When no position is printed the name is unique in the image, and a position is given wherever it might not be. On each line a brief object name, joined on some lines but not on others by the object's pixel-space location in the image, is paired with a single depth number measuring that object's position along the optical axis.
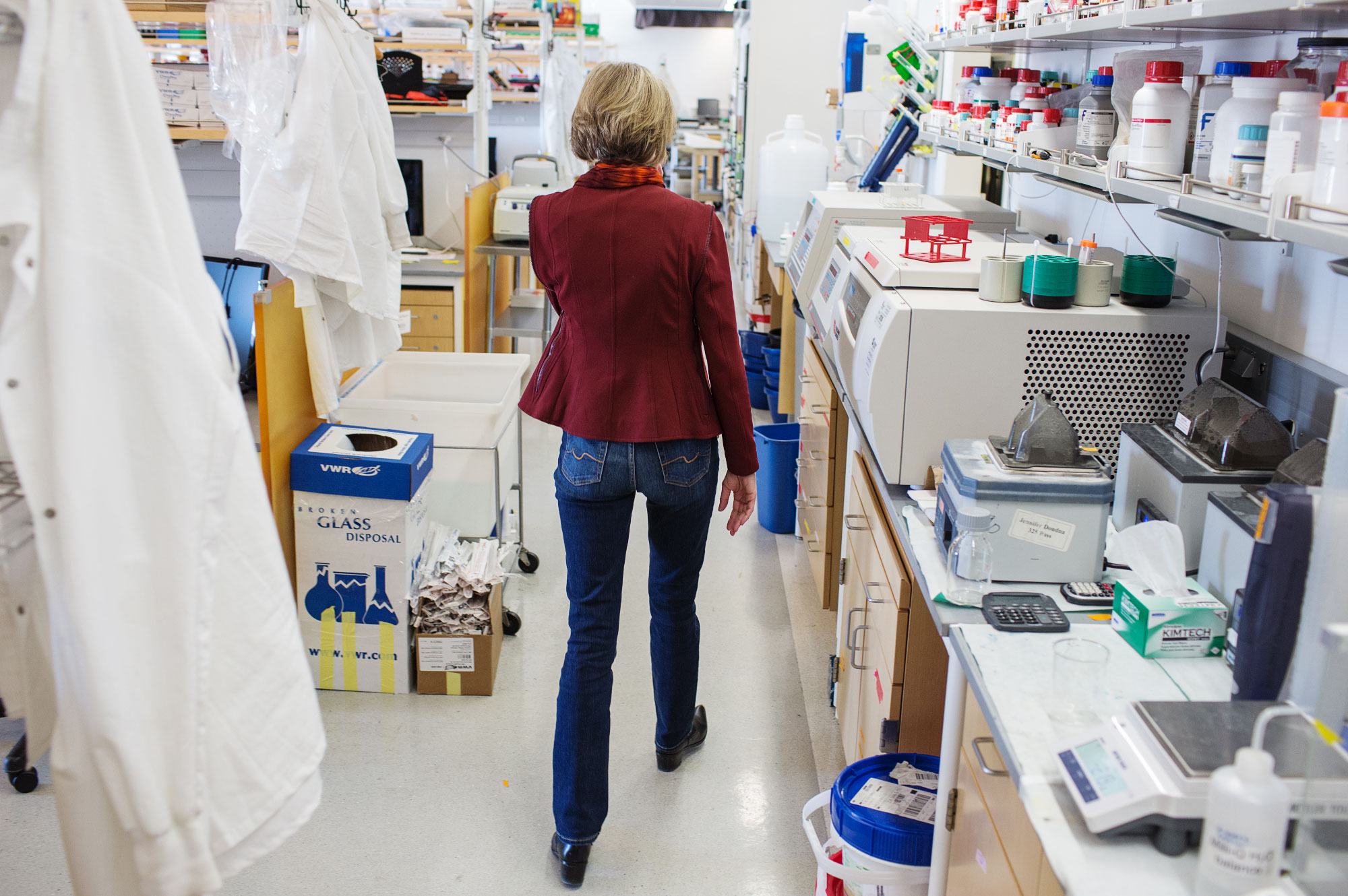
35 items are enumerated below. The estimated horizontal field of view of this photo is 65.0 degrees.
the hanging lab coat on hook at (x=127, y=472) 0.99
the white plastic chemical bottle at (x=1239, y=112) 1.37
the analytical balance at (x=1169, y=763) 0.97
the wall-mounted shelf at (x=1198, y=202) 1.13
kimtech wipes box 1.40
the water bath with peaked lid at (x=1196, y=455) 1.54
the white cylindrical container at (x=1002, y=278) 1.92
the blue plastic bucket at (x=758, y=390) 5.17
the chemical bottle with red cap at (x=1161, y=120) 1.61
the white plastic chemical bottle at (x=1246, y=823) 0.91
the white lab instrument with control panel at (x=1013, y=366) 1.87
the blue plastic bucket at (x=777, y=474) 3.70
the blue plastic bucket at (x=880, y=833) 1.70
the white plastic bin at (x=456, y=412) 3.14
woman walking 1.88
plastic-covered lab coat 2.66
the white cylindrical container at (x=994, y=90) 2.79
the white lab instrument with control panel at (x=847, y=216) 2.94
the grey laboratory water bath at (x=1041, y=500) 1.56
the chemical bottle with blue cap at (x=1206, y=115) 1.54
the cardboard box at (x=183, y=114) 4.63
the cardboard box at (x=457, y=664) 2.75
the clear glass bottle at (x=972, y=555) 1.57
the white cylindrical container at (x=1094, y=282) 1.90
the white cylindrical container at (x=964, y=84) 2.96
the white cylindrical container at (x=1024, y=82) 2.44
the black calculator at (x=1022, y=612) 1.47
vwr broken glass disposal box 2.62
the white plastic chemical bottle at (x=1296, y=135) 1.25
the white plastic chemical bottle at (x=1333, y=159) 1.12
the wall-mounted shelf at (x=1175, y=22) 1.31
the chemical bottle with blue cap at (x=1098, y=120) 1.94
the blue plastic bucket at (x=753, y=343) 5.04
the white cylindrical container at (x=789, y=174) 5.25
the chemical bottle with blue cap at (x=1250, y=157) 1.35
